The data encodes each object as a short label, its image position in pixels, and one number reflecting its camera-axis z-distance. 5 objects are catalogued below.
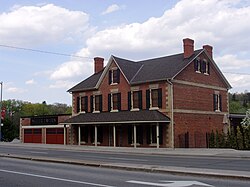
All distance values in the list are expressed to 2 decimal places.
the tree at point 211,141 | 34.44
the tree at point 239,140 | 31.91
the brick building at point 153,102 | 35.06
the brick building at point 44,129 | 45.69
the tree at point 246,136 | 31.55
